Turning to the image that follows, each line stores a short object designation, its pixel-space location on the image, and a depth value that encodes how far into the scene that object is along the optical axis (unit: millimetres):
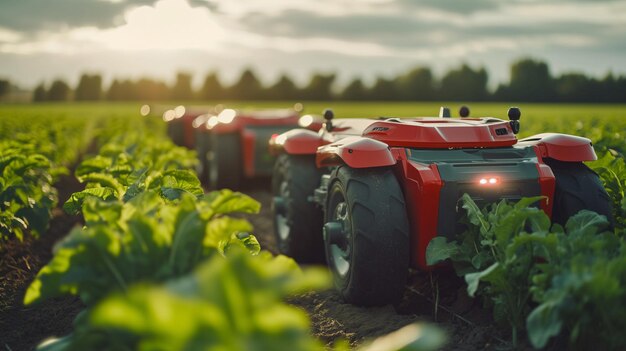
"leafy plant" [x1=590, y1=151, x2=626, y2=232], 4793
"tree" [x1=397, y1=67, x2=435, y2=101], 57500
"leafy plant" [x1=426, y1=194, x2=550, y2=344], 3299
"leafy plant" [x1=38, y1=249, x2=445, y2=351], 1618
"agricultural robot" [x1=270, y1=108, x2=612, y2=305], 3996
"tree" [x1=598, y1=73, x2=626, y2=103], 39781
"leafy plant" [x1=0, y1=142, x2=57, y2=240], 5777
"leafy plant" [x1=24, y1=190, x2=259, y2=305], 2482
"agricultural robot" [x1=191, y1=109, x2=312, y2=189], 9758
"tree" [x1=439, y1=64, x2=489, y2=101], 48297
